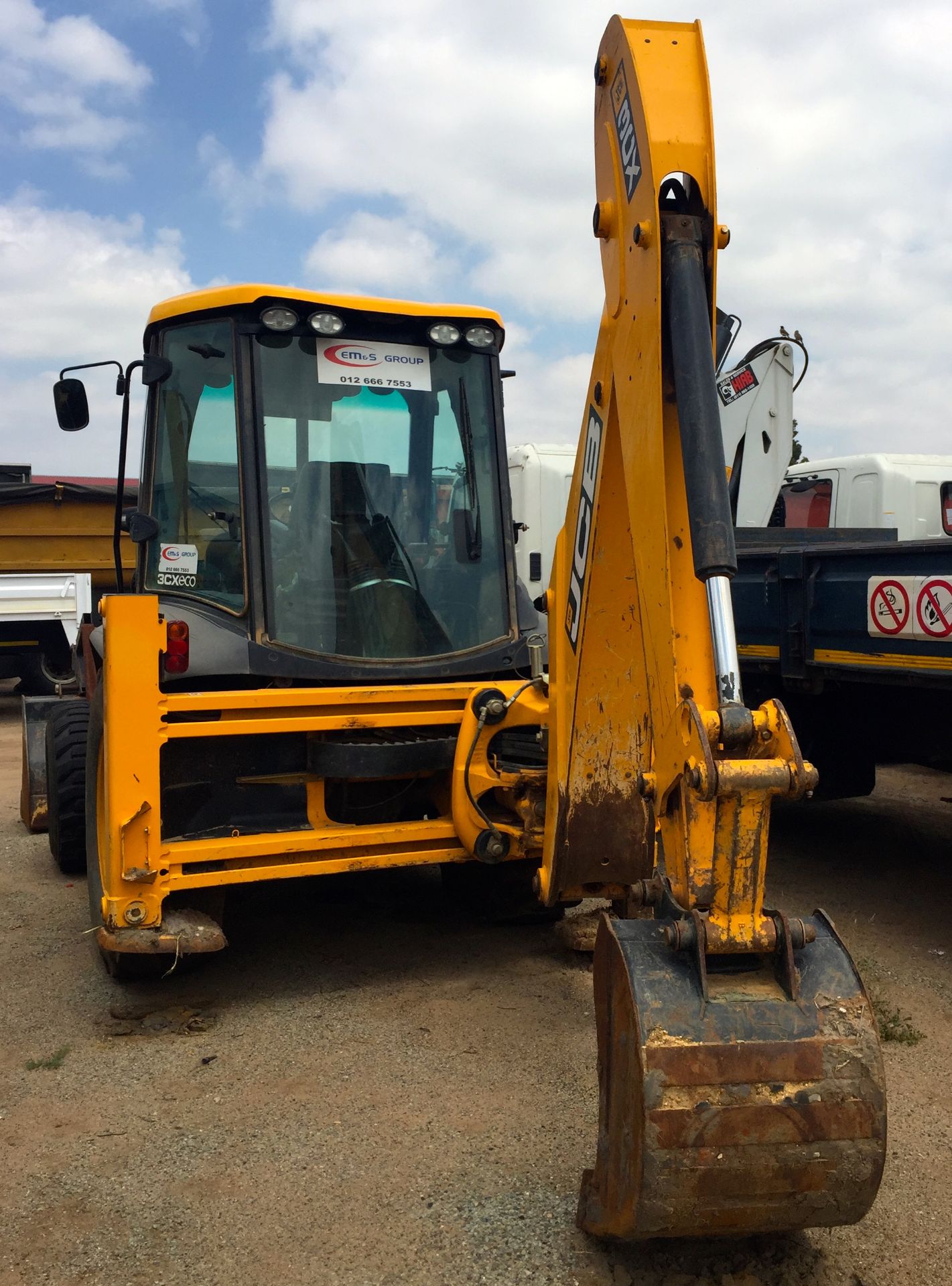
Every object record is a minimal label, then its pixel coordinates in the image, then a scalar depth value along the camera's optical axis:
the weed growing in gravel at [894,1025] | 3.62
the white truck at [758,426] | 8.20
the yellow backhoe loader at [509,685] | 2.01
